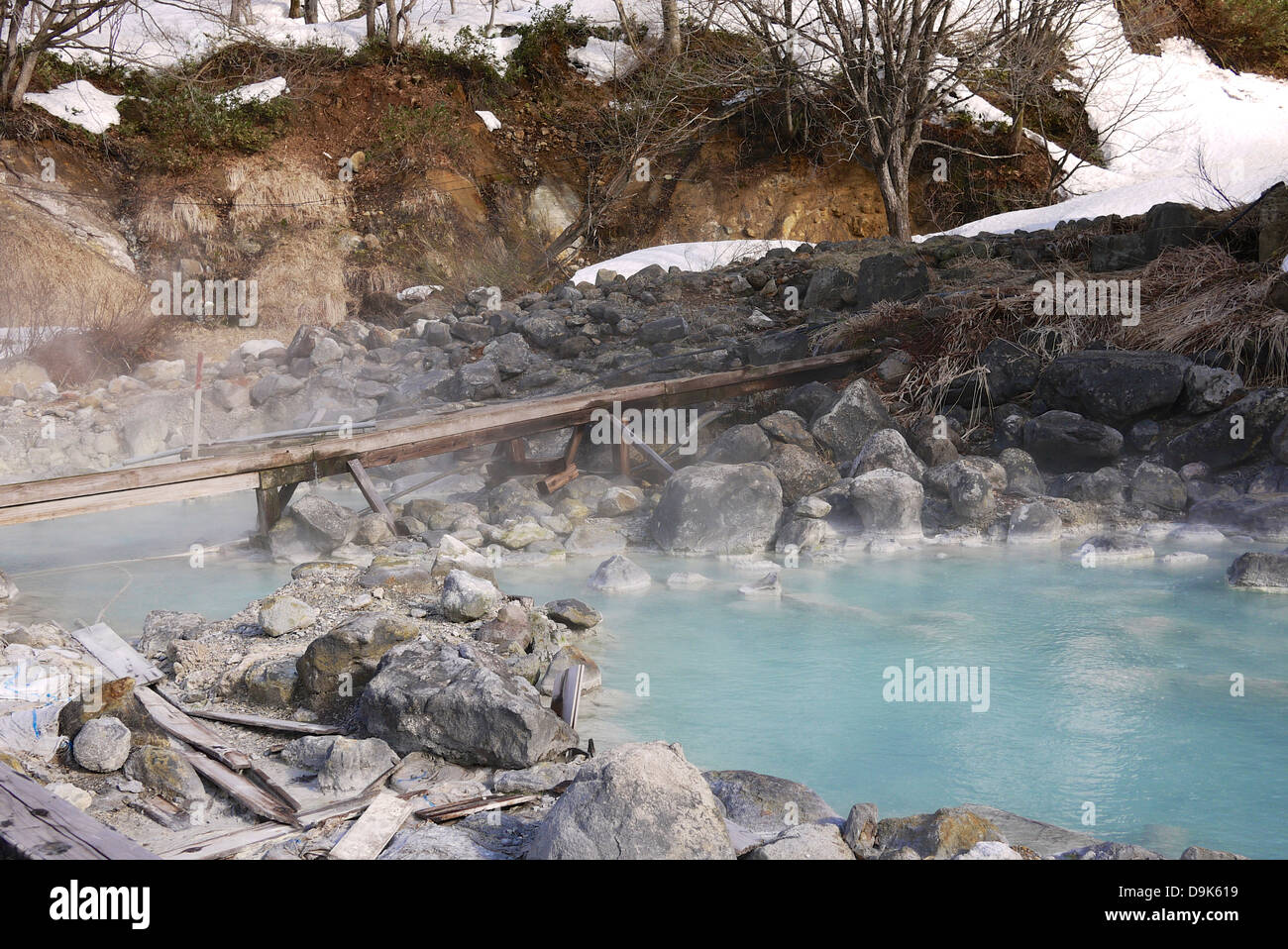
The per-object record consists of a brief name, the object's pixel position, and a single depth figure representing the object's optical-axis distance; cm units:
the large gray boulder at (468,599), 439
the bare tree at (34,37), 1395
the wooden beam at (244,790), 281
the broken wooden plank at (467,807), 281
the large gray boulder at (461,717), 320
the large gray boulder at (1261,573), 521
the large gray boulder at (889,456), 692
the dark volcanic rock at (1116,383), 716
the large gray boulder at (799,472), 676
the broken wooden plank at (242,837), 258
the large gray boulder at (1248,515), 614
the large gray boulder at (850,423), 739
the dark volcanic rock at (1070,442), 704
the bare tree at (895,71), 1381
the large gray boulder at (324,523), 613
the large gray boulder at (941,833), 261
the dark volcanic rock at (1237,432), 678
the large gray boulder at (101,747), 303
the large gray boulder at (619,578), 552
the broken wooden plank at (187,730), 310
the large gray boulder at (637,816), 237
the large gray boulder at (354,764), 302
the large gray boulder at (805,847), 239
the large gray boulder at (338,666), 363
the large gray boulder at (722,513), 624
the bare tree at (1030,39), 1391
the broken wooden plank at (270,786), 288
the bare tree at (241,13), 1792
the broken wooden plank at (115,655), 371
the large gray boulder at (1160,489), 658
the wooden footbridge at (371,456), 528
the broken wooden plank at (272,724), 342
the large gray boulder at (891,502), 636
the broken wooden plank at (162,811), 280
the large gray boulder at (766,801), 290
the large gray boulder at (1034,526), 628
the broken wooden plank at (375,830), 258
